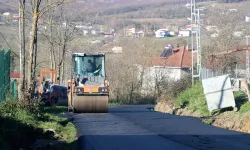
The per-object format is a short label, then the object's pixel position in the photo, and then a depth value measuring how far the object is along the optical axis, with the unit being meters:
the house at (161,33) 101.74
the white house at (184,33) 103.30
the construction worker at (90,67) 31.12
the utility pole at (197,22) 39.78
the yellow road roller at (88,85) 29.38
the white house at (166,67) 60.78
